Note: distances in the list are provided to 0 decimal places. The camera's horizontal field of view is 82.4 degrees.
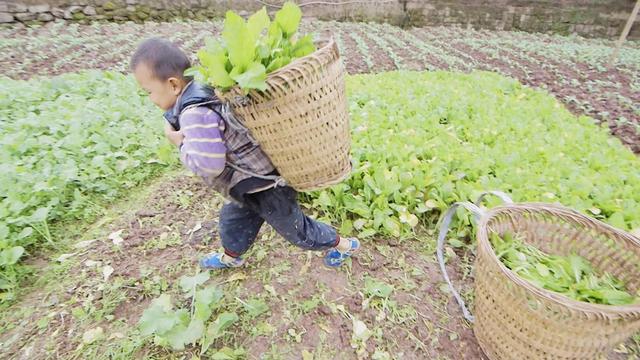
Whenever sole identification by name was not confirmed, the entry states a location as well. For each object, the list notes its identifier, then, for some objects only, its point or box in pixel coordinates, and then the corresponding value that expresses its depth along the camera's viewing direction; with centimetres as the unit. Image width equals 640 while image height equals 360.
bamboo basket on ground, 131
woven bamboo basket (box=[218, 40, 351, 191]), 131
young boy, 145
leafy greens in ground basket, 156
